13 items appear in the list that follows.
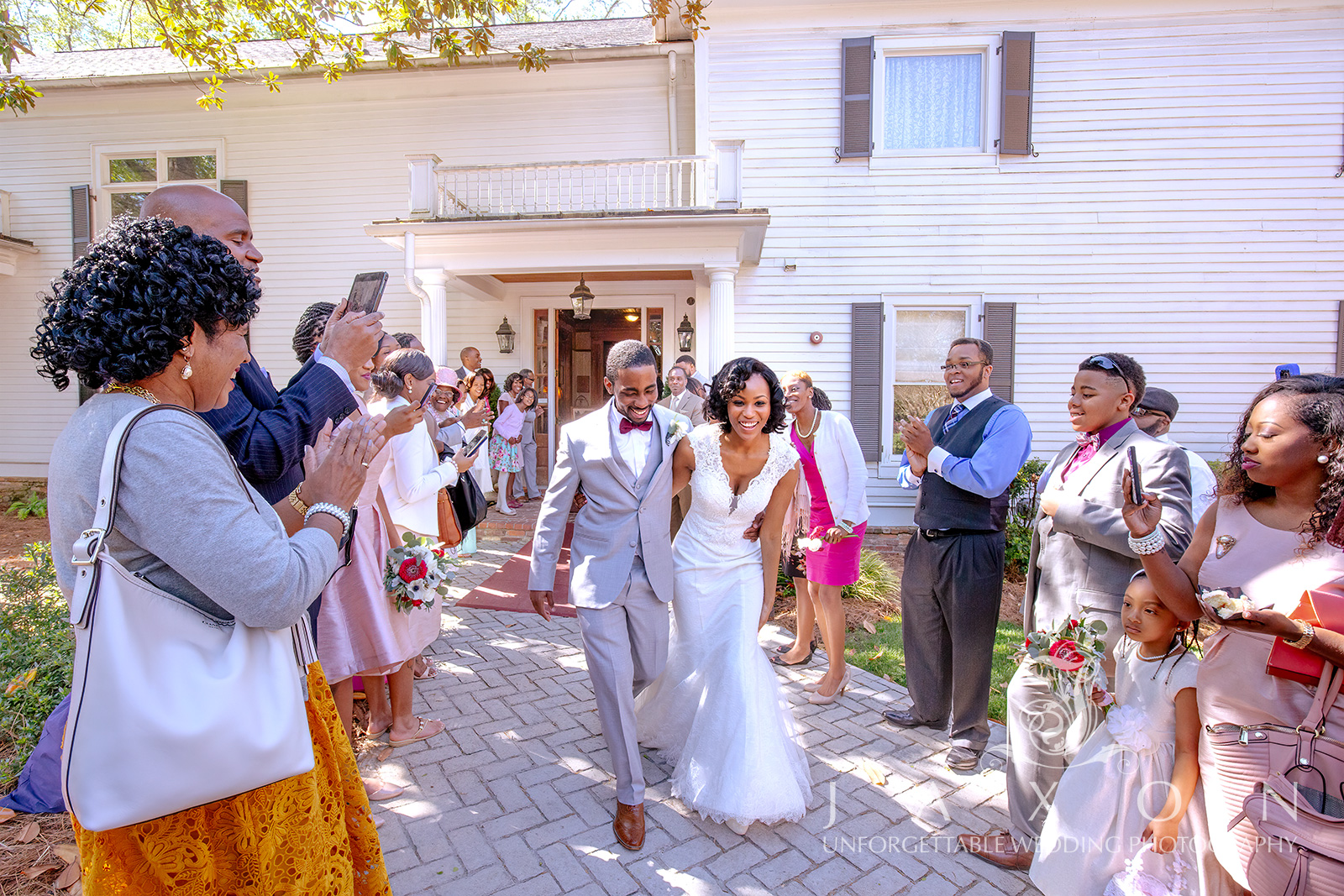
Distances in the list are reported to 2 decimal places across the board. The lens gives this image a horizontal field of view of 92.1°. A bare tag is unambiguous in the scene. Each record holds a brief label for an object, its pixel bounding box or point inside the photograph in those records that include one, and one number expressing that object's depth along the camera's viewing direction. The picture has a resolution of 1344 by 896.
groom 3.05
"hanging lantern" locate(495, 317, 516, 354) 10.99
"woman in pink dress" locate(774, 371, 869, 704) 4.36
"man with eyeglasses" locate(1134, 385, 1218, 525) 4.50
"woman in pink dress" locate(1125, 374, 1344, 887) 1.89
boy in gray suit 2.69
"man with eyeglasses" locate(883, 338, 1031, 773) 3.46
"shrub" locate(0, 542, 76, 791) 3.39
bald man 1.92
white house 8.99
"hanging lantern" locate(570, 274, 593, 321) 10.11
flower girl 2.17
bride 3.00
